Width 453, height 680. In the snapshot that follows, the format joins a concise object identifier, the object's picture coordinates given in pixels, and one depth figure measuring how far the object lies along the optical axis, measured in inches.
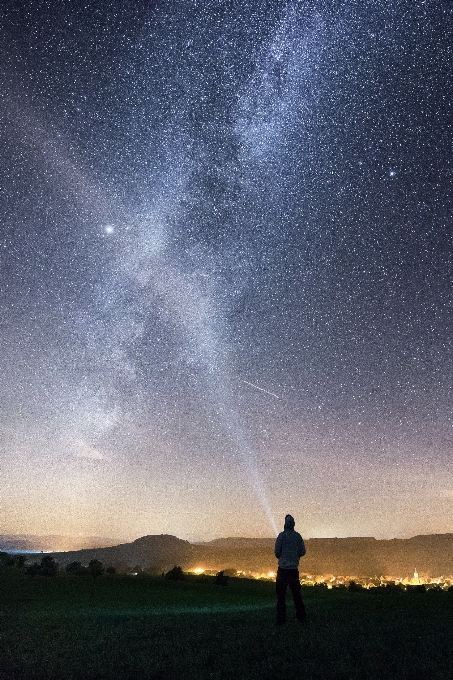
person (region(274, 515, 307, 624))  400.8
